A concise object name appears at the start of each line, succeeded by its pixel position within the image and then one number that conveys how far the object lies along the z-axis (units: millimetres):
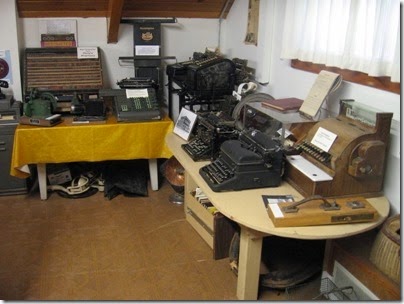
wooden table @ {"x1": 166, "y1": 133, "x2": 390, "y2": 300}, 1710
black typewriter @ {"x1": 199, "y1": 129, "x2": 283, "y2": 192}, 2020
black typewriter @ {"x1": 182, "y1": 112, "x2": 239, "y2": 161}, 2432
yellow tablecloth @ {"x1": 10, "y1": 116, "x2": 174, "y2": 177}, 3090
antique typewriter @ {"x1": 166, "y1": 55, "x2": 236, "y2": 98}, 3104
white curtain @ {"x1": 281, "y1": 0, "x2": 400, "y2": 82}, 1962
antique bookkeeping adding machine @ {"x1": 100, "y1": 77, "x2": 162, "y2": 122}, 3236
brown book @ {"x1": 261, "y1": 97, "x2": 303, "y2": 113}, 2467
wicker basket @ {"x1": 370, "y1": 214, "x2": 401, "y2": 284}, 1747
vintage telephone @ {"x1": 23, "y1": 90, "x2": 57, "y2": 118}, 3230
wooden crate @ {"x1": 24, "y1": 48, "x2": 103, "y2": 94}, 3502
